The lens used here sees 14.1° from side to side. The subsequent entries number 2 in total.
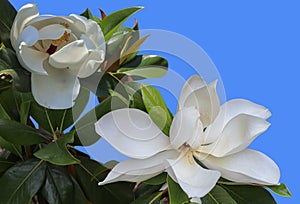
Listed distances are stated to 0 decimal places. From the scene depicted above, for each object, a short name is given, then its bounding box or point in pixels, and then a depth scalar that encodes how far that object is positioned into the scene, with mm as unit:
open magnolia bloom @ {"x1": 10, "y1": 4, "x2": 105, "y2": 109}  1487
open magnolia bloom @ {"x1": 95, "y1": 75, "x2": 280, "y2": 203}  1474
